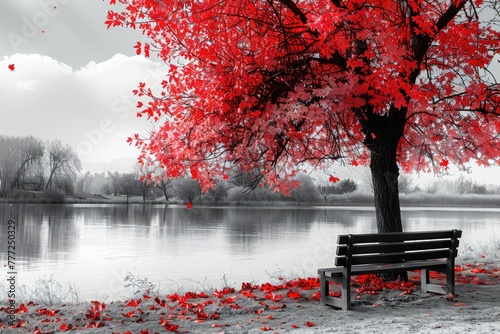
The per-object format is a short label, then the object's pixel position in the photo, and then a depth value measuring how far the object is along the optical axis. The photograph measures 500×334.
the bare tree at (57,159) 56.62
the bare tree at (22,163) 54.91
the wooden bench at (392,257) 7.51
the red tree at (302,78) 9.00
